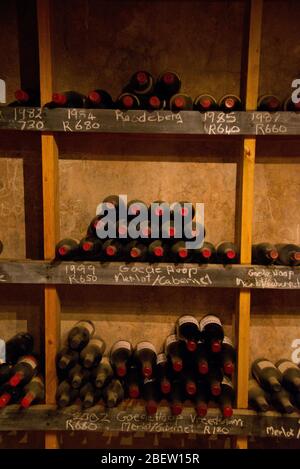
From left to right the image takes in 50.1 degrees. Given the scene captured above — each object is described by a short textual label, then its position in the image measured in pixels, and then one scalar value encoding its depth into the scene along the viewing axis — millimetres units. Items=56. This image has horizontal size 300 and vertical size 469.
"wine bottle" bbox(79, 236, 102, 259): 1360
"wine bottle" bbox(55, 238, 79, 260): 1395
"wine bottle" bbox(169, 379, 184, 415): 1351
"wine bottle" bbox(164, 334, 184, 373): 1344
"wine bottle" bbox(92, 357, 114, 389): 1408
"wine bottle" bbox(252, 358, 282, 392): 1430
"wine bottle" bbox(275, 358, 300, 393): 1437
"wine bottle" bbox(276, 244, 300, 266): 1364
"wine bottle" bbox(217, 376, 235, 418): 1400
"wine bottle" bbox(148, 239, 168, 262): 1298
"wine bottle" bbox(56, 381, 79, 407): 1408
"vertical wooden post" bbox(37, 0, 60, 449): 1378
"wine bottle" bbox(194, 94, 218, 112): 1311
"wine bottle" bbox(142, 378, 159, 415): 1399
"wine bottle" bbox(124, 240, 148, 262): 1382
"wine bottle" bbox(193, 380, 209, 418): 1357
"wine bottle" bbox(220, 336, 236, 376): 1345
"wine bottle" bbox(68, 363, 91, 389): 1393
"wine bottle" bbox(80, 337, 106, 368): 1449
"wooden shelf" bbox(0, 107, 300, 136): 1331
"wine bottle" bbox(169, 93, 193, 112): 1310
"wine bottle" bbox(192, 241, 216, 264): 1342
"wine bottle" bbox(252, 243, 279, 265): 1338
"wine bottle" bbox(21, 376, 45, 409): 1384
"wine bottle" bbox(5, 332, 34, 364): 1630
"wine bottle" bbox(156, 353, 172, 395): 1348
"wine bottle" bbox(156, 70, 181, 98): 1409
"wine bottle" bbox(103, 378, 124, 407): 1391
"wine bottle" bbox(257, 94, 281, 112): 1329
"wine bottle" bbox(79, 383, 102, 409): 1369
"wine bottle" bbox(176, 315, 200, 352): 1531
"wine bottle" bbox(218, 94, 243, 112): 1325
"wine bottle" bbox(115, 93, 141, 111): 1316
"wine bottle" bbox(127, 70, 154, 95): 1389
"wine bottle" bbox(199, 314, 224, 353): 1478
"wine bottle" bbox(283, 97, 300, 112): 1344
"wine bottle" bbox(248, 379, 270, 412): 1411
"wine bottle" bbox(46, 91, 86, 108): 1303
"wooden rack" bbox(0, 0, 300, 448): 1343
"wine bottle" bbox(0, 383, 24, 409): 1347
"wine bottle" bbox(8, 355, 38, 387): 1448
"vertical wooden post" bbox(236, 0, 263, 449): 1368
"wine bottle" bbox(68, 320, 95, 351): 1533
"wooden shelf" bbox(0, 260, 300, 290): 1370
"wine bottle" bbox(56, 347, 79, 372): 1442
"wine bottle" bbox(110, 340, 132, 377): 1530
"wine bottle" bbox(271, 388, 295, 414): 1340
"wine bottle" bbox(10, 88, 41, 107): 1289
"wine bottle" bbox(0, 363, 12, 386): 1457
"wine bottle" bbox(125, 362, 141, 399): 1365
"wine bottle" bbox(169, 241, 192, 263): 1301
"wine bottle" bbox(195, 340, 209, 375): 1319
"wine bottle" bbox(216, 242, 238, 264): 1426
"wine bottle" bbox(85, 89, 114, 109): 1294
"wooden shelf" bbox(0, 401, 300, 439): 1403
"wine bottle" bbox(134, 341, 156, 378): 1396
